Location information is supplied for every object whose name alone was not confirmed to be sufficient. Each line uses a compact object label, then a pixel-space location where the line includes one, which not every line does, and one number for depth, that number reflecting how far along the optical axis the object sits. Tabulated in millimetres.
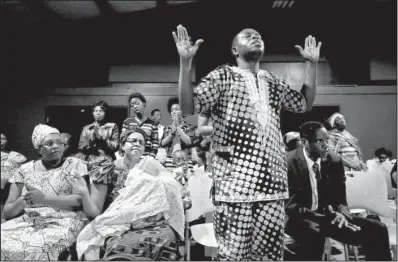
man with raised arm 1614
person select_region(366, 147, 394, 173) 7280
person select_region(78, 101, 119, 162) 4504
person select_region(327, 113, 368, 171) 4812
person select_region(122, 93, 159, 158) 4217
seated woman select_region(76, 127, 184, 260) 2377
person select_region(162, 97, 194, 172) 4914
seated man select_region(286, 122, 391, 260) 2787
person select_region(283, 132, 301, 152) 4446
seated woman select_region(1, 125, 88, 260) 2395
